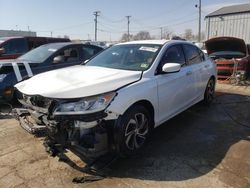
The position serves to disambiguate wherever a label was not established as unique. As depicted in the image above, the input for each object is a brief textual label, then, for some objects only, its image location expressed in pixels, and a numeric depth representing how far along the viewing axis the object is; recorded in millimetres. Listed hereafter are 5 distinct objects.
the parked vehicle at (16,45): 6379
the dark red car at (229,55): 6644
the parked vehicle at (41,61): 4087
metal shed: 14103
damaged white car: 2186
